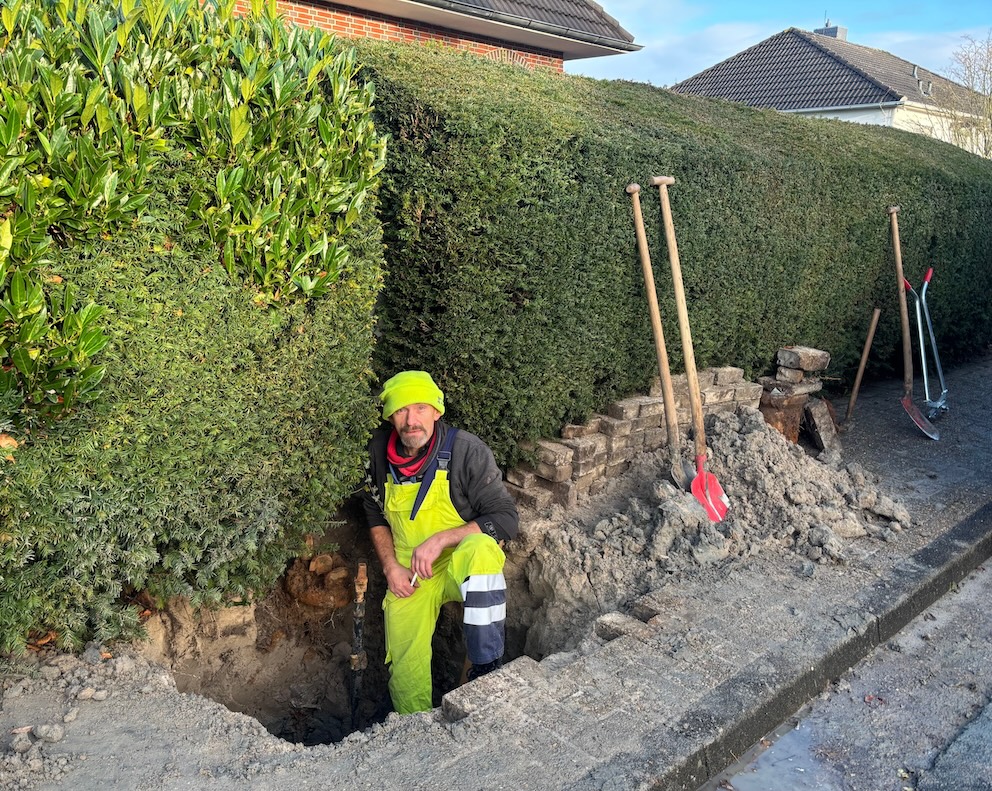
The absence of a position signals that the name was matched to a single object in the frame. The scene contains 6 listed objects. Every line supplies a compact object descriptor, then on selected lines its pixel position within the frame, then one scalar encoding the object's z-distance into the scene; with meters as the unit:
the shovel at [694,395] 4.99
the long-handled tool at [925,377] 7.35
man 3.92
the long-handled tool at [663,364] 5.11
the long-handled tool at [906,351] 7.21
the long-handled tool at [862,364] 7.39
